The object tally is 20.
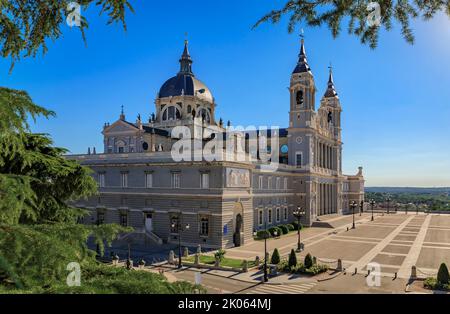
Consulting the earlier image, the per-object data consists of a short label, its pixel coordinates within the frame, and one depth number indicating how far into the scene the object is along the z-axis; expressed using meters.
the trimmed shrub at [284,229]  46.83
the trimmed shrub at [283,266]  26.61
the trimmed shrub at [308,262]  26.30
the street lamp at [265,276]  24.09
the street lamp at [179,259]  28.29
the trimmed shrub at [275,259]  27.89
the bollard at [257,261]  28.19
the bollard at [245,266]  26.64
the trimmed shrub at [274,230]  44.47
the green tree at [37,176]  5.62
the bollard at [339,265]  27.01
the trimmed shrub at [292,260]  26.69
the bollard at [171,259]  29.41
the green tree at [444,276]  22.44
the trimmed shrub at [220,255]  28.41
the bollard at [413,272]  25.06
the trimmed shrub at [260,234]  42.88
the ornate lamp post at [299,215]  34.12
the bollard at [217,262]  27.67
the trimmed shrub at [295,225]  52.64
